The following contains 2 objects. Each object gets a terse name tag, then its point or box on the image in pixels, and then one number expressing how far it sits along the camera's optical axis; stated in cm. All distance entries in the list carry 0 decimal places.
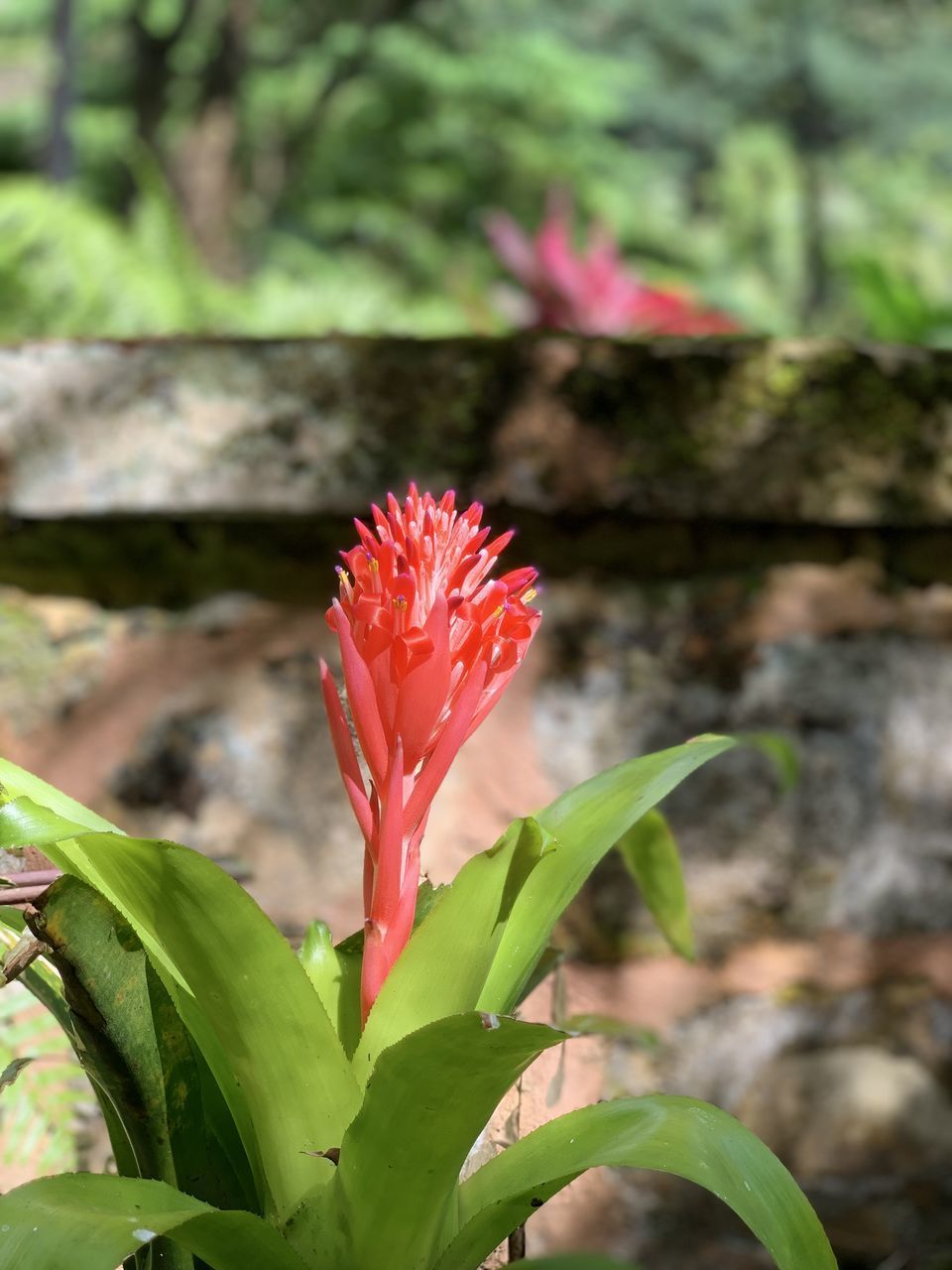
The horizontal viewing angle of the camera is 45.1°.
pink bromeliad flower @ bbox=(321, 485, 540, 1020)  49
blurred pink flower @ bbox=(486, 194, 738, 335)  223
